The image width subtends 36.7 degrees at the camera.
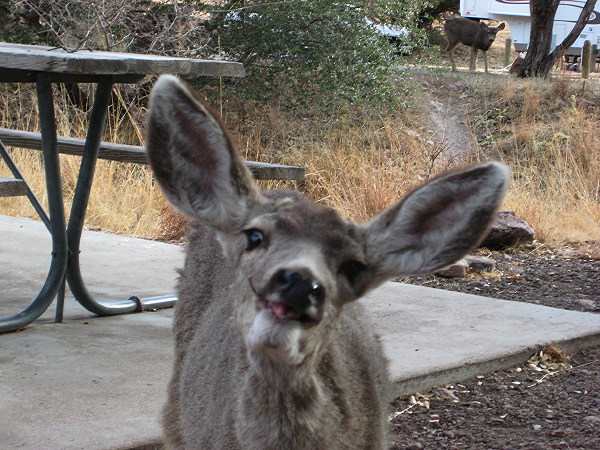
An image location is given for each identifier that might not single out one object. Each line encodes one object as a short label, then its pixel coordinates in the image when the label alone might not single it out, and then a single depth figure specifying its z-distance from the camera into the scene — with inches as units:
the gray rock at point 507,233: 321.7
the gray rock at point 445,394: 168.2
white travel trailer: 1042.7
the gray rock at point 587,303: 242.1
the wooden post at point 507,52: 1143.6
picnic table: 164.6
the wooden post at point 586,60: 856.8
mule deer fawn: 91.7
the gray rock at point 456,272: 273.7
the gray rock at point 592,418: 160.2
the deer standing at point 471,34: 916.0
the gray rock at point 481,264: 282.8
